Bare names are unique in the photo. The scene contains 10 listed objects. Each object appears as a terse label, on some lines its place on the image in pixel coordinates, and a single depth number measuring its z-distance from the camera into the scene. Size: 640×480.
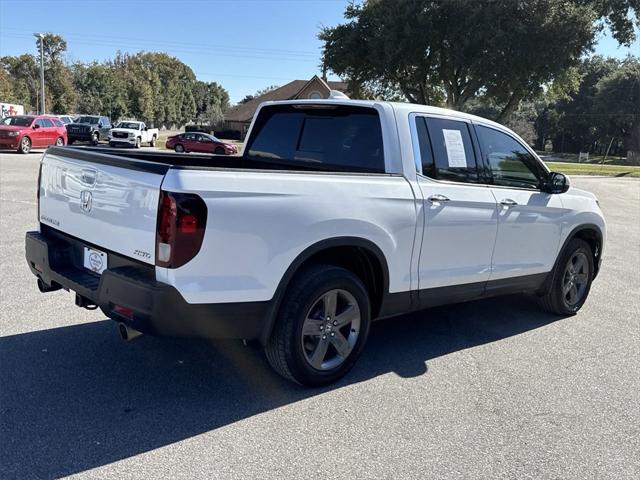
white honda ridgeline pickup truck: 3.21
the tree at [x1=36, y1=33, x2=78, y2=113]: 60.66
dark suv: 33.69
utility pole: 44.66
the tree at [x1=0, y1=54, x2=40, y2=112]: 64.06
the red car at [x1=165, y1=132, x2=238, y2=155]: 38.59
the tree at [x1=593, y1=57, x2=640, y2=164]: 69.56
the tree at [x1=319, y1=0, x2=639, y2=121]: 28.33
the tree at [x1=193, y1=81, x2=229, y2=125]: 107.97
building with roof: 60.03
